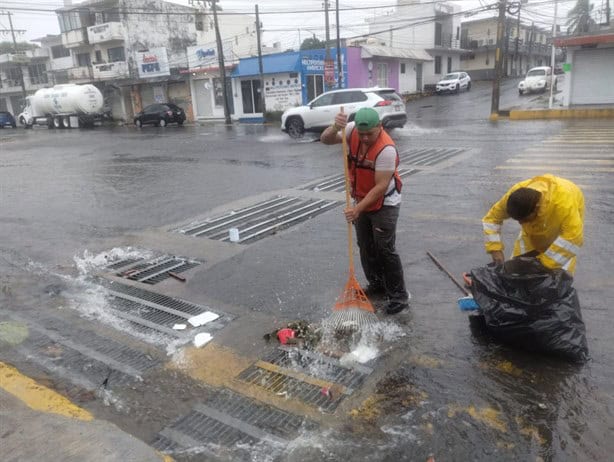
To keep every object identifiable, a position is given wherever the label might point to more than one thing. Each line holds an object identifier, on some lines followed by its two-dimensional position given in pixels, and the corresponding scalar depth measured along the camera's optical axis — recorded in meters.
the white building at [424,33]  40.50
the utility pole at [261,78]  28.80
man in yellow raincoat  3.10
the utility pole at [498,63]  20.16
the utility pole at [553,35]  21.64
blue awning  29.03
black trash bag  3.19
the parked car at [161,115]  31.55
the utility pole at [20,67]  50.69
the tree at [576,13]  45.81
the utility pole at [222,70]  29.01
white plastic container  6.42
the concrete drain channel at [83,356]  3.47
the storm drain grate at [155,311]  4.13
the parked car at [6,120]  42.78
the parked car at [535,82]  31.75
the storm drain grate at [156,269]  5.29
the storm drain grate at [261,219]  6.71
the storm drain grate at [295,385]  3.10
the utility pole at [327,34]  26.72
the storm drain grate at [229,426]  2.78
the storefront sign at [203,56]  33.69
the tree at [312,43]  49.91
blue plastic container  4.05
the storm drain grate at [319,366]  3.29
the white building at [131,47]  37.03
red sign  26.59
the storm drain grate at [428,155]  11.28
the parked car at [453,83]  37.84
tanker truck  36.19
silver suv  16.88
